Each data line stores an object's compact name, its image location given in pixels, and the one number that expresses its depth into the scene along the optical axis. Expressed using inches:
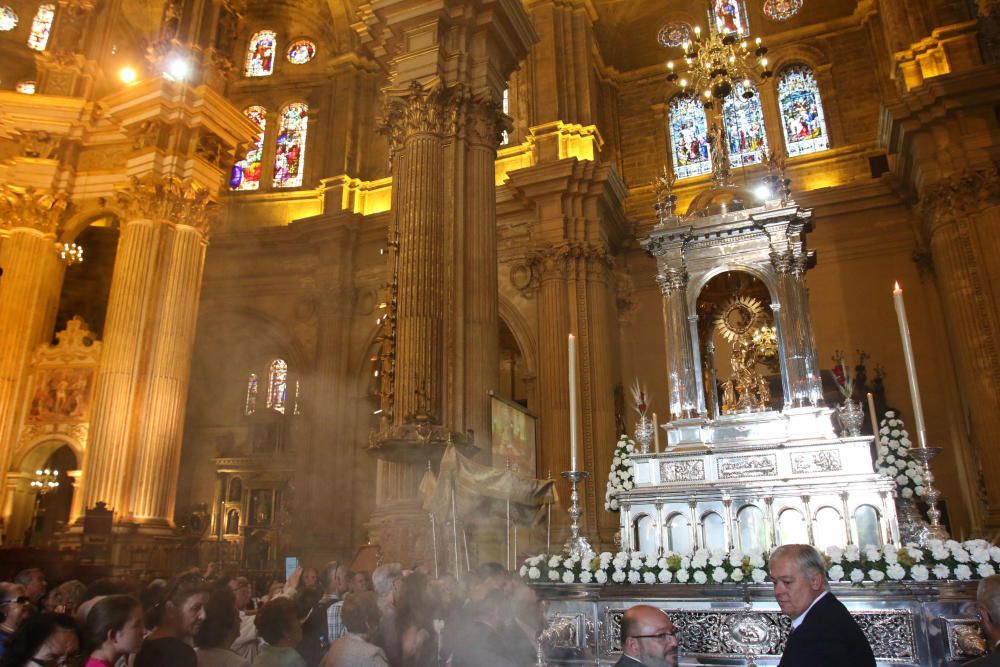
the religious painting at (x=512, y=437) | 350.6
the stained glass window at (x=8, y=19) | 899.4
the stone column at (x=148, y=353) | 614.9
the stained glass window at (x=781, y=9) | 883.6
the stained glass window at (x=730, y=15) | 888.3
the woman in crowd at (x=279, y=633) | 145.4
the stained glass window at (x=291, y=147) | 960.3
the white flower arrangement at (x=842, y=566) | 217.2
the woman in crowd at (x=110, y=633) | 133.2
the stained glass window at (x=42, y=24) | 906.7
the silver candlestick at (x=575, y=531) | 267.3
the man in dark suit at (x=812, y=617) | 121.6
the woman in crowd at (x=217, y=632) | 157.2
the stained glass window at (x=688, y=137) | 869.4
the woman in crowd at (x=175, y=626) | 141.5
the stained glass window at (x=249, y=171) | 967.6
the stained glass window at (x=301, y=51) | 1011.3
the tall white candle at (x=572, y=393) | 271.0
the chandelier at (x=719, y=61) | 494.9
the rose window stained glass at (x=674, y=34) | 941.8
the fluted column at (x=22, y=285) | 696.4
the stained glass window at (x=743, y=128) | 834.2
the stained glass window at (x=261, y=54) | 1019.9
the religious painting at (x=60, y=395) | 706.8
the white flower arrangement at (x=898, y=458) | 430.9
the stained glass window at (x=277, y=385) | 889.5
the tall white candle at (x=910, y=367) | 263.0
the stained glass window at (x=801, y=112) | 829.2
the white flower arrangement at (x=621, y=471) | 469.3
